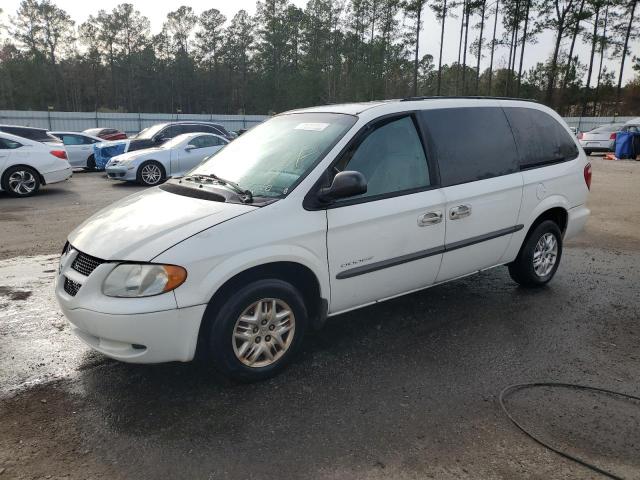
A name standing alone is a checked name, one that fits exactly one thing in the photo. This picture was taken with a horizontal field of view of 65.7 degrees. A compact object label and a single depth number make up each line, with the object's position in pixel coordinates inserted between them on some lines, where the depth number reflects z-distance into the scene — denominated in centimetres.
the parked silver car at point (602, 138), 2262
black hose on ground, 254
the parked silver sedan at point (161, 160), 1290
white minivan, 295
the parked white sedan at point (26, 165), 1088
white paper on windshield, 385
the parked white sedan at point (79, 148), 1670
